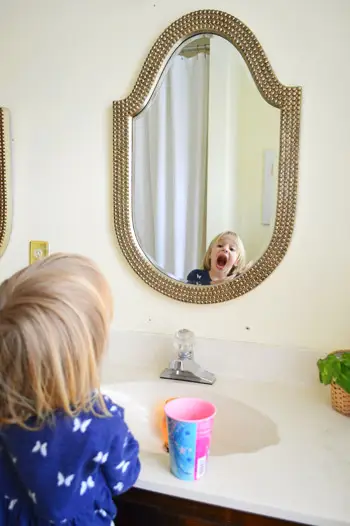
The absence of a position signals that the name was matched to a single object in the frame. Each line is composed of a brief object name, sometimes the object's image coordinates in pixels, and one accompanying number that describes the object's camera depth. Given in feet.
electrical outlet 4.59
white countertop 2.49
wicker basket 3.43
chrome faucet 4.00
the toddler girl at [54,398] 2.23
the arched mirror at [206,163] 3.79
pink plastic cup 2.63
